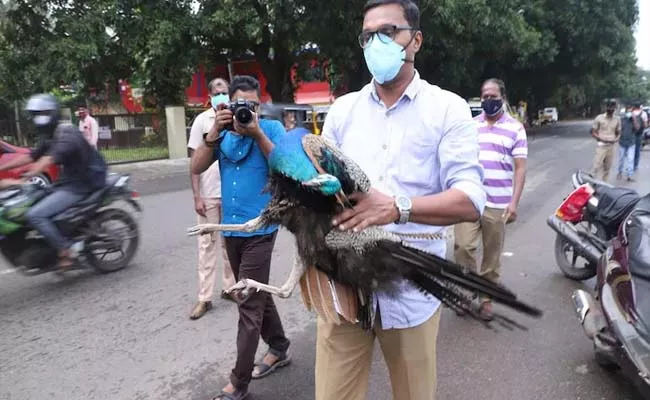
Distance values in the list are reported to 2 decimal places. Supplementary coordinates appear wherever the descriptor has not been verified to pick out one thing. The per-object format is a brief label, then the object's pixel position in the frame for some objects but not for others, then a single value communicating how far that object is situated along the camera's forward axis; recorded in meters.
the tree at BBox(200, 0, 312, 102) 14.07
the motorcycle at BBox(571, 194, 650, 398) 2.59
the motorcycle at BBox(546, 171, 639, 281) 4.33
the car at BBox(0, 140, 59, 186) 7.96
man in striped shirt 4.03
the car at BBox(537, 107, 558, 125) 45.31
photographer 2.79
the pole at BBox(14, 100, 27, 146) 13.81
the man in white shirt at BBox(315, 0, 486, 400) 1.65
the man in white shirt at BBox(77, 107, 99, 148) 12.18
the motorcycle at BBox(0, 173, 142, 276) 4.67
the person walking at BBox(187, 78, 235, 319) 4.07
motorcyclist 4.64
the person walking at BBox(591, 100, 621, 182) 9.64
